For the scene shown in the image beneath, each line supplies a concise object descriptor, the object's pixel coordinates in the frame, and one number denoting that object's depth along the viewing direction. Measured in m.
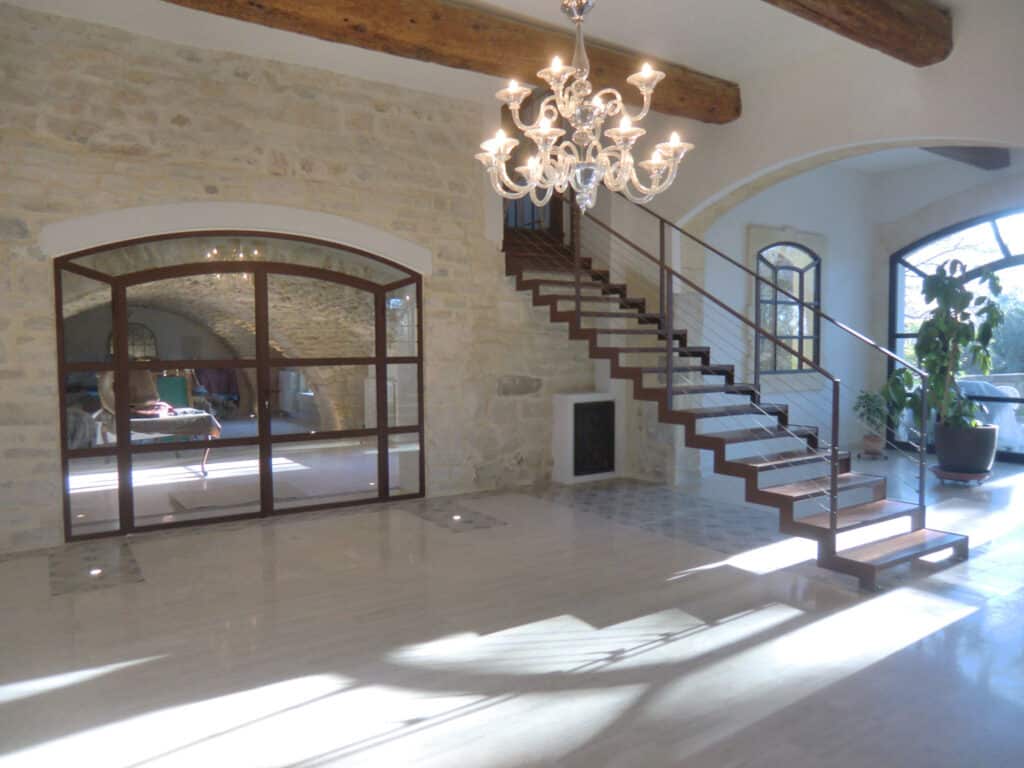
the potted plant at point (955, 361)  7.10
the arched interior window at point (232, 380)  5.39
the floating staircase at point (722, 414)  4.44
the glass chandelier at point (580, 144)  3.56
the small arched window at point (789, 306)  8.59
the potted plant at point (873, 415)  8.97
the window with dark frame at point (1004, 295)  8.27
